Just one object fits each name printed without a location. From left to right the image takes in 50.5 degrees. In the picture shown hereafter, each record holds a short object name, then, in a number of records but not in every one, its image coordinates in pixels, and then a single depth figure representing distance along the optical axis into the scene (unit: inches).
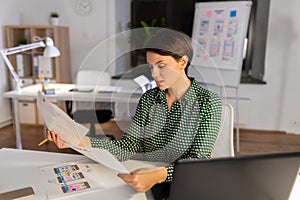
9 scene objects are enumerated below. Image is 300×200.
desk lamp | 116.7
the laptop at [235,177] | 28.5
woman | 39.4
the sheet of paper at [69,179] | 41.1
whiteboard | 130.7
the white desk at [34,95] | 112.8
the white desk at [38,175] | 40.6
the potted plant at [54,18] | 161.8
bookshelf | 157.9
